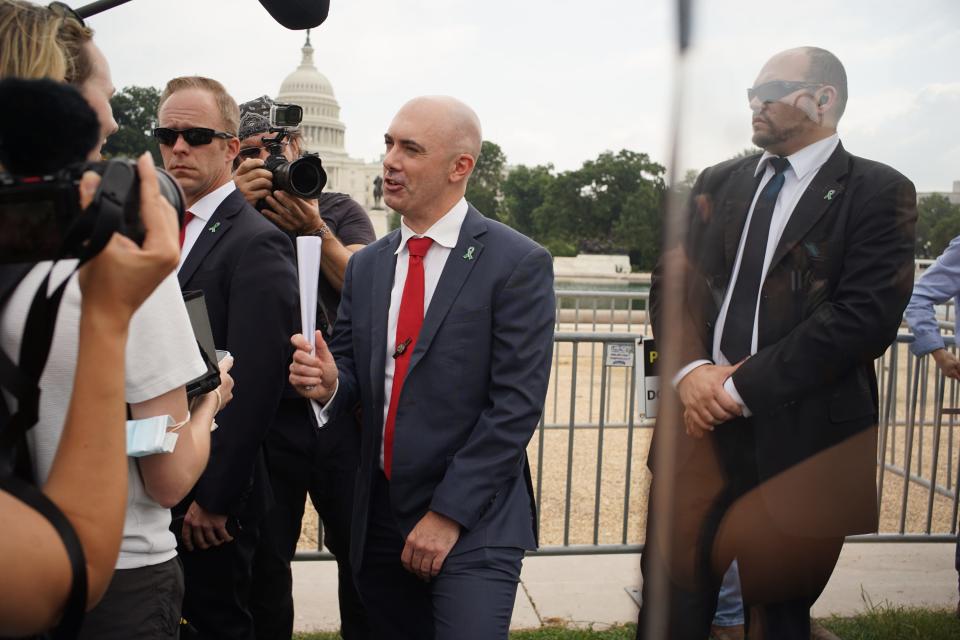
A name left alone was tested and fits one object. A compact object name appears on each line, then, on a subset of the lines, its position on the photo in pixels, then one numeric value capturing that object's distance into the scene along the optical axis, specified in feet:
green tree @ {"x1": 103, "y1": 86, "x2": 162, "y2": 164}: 139.85
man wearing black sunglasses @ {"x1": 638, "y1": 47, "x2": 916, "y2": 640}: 3.89
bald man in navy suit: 7.80
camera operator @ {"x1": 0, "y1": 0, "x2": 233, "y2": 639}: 3.72
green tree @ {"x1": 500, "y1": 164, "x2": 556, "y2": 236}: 253.85
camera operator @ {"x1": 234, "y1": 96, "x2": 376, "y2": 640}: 10.55
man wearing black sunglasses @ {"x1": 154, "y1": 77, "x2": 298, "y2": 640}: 8.76
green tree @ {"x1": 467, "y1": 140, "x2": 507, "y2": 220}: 272.10
